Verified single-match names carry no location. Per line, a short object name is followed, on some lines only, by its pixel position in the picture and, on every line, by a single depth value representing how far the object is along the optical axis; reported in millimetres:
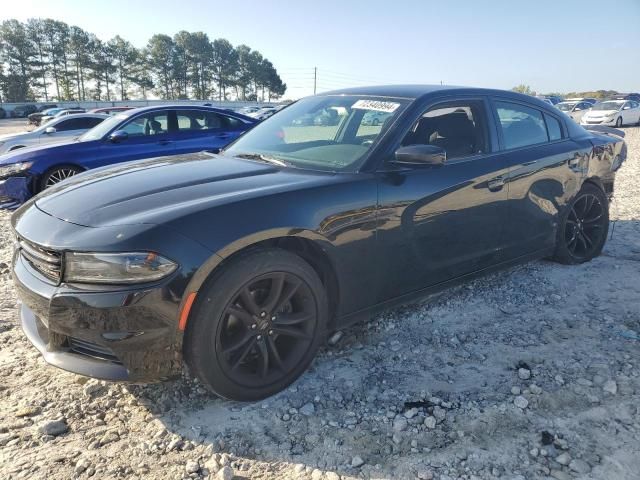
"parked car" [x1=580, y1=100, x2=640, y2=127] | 24984
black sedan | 2150
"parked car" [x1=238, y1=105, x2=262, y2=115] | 34694
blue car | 6633
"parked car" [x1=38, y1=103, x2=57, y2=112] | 49081
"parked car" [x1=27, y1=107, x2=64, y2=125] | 29438
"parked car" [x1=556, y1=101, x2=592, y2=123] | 34194
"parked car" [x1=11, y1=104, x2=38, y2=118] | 50156
